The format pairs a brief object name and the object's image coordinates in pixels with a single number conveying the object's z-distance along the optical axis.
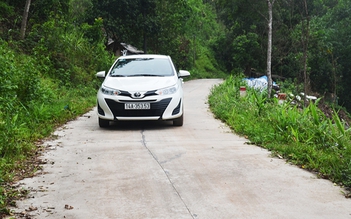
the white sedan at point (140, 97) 8.88
